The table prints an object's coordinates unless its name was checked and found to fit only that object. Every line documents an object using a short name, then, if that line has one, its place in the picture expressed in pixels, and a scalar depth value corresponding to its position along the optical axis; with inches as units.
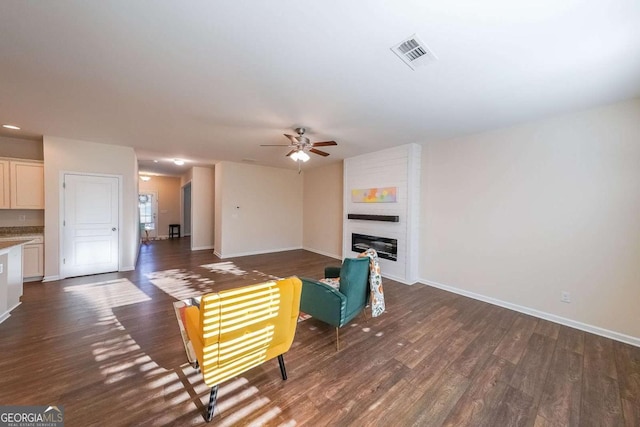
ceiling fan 144.1
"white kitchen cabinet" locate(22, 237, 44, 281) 166.4
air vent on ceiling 71.3
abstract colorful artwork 193.2
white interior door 179.0
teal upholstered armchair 98.2
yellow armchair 59.1
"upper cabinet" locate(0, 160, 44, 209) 161.9
